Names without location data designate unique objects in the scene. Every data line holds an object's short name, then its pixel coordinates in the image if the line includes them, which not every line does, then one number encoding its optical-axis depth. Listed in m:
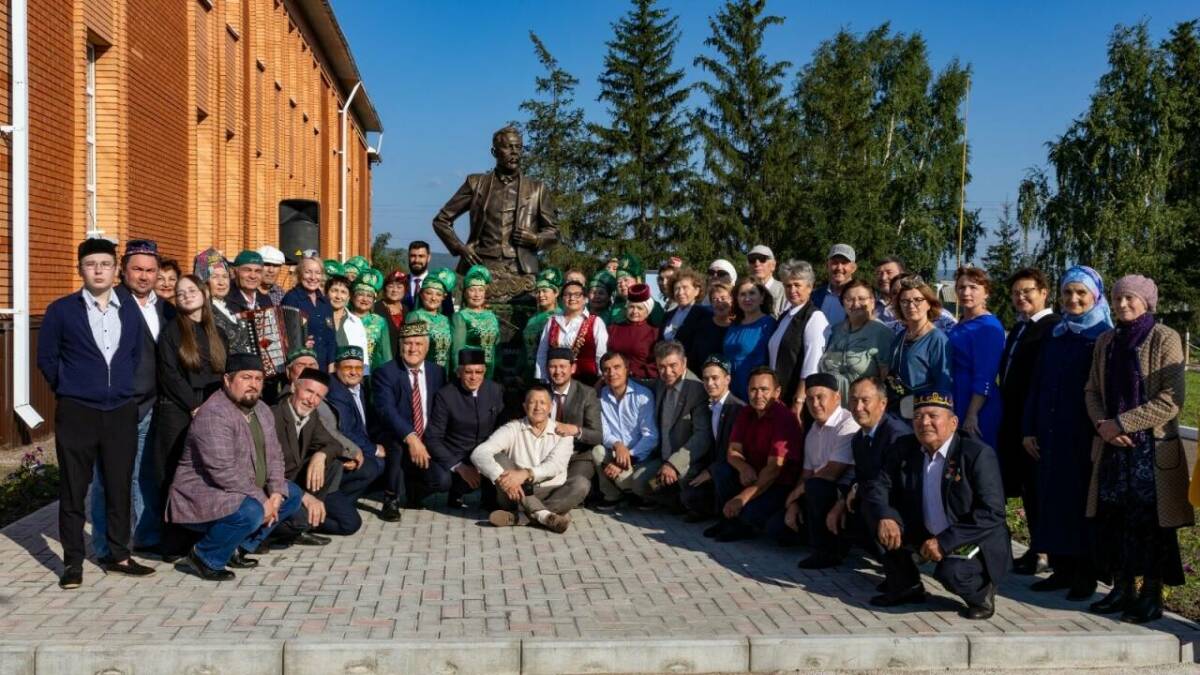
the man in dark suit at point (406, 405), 8.90
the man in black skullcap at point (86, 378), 6.29
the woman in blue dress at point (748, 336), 8.77
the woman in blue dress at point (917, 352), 7.09
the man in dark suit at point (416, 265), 11.83
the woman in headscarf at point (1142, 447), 5.83
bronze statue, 12.48
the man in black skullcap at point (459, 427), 8.97
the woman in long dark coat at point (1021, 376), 6.90
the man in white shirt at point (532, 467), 8.30
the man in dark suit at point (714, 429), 8.51
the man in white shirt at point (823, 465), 7.17
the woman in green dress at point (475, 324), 9.99
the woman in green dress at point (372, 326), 9.77
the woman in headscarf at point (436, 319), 9.79
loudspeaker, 19.97
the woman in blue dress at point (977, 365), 6.94
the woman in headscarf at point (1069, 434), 6.34
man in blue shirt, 8.96
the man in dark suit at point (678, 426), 8.76
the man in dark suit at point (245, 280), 8.25
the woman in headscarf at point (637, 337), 9.59
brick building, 13.02
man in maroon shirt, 7.85
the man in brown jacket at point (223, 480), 6.53
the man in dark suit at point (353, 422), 8.27
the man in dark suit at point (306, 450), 7.44
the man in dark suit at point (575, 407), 8.98
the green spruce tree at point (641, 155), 40.22
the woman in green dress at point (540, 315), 10.15
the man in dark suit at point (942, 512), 5.90
